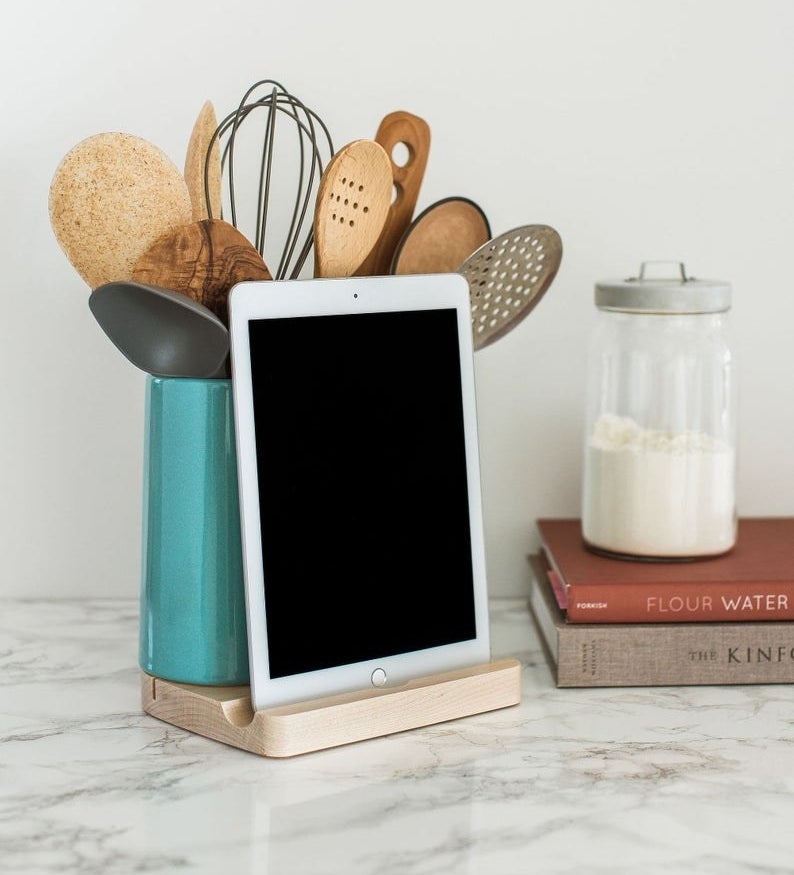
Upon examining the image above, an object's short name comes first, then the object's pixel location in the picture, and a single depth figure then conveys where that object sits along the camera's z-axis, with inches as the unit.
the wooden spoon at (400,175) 33.2
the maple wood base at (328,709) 28.5
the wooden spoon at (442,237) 33.0
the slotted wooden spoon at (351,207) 29.1
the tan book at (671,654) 33.7
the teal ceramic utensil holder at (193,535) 29.8
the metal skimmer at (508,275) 32.9
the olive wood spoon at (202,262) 28.8
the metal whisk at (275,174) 40.0
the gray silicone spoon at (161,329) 27.1
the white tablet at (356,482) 28.7
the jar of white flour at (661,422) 36.8
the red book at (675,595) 33.8
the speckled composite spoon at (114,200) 28.5
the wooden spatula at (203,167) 30.7
